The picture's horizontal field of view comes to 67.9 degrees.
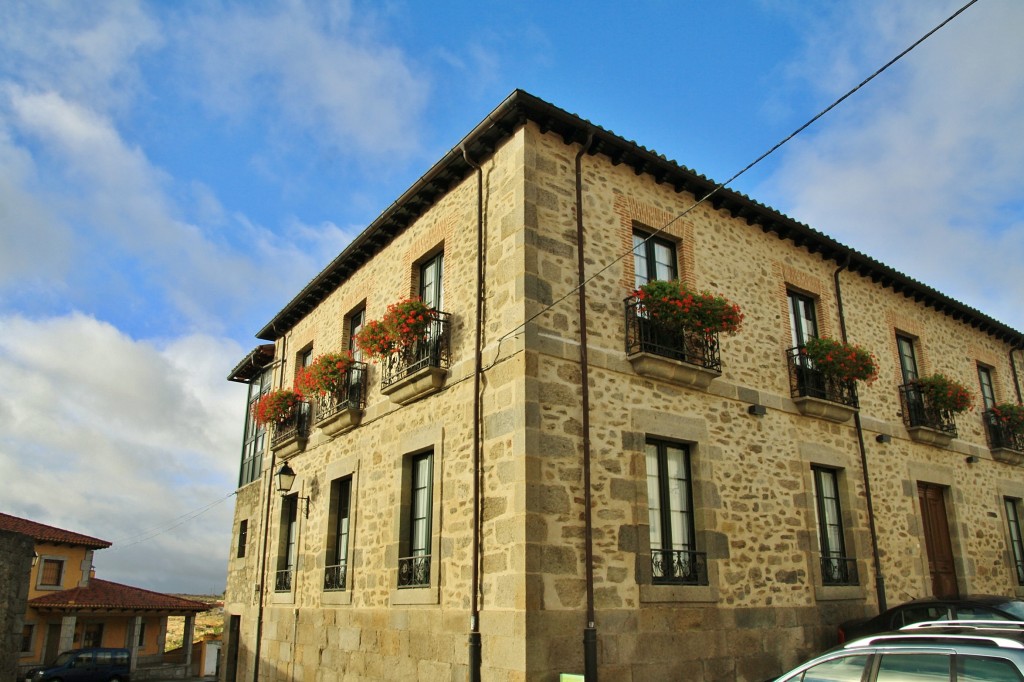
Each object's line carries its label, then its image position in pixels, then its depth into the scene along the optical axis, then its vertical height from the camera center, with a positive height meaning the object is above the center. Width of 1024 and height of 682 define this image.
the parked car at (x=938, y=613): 9.41 -0.34
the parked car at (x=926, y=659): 4.73 -0.46
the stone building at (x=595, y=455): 8.63 +1.80
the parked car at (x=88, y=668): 27.86 -2.79
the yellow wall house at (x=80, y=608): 31.81 -0.73
